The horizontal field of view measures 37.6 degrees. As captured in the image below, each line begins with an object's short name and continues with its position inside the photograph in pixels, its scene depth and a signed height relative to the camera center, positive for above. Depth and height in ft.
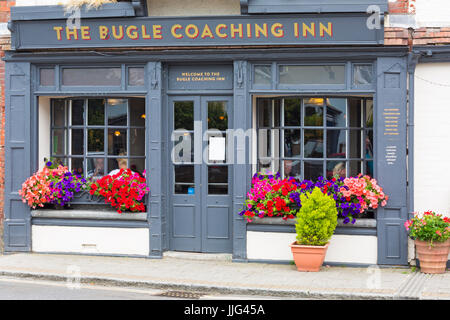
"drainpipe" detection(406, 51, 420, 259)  34.78 +1.18
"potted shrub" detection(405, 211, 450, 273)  32.58 -4.10
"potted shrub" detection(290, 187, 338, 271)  32.78 -3.59
